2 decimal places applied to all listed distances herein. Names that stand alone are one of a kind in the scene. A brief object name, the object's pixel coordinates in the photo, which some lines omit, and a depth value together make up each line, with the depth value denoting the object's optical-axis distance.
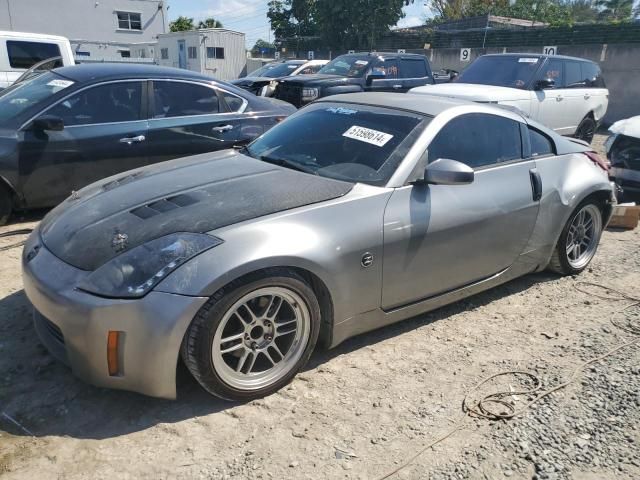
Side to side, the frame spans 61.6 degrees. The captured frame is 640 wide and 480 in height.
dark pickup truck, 10.44
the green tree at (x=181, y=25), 45.84
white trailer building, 29.89
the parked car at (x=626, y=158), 6.21
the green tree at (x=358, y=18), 30.19
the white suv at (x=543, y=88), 8.74
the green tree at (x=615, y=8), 47.22
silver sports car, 2.49
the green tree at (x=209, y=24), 51.96
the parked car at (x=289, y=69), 14.60
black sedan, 5.00
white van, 10.29
